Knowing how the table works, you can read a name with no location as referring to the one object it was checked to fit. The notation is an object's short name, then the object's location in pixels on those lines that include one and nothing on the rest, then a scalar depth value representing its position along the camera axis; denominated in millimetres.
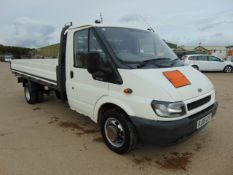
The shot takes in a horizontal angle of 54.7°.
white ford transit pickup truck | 3057
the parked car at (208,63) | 18000
